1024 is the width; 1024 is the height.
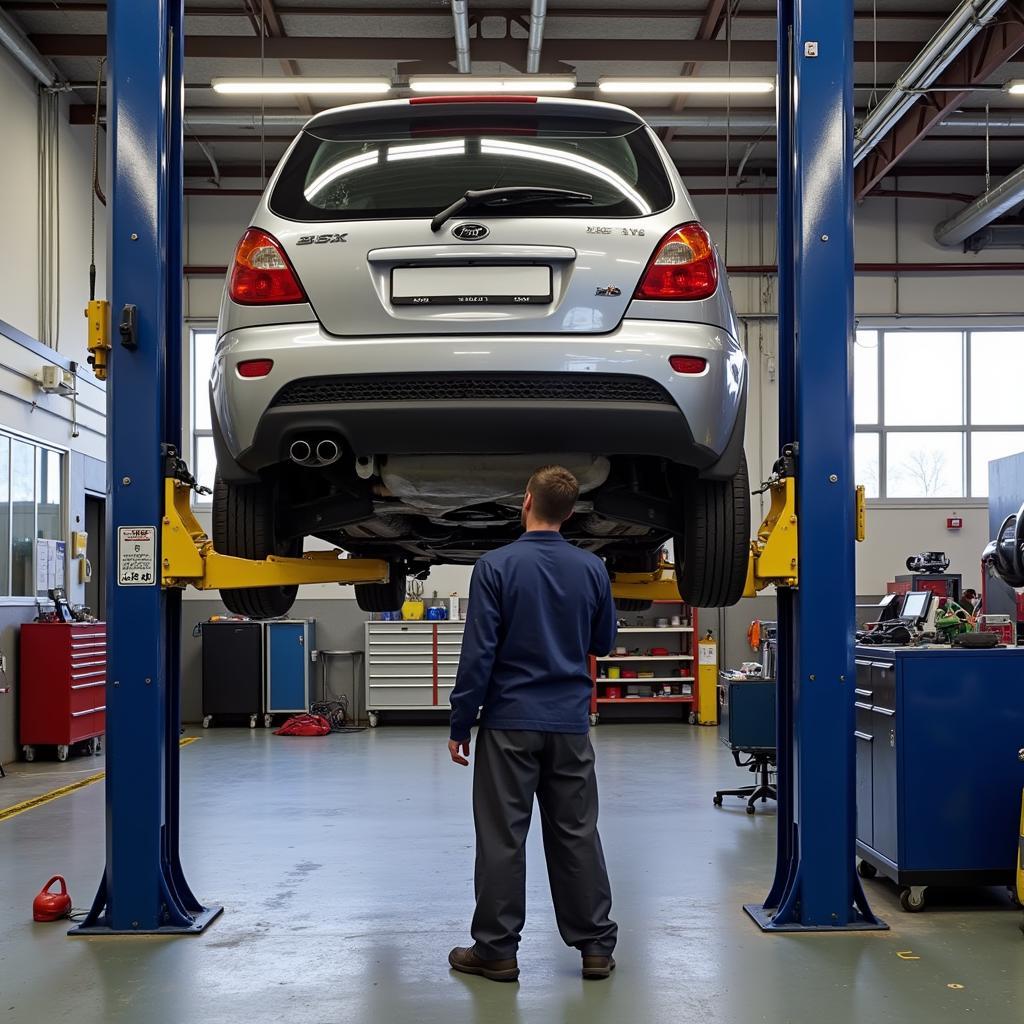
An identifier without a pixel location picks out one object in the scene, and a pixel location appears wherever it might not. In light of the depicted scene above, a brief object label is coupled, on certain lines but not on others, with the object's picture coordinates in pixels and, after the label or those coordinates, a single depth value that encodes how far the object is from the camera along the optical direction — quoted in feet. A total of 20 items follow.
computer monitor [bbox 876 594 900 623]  23.20
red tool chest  28.48
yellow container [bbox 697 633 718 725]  38.63
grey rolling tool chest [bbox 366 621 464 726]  37.83
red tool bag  35.45
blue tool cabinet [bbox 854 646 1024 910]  14.05
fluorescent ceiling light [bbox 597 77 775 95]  25.86
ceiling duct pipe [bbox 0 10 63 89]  29.09
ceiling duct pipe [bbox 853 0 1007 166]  25.75
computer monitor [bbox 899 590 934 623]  18.51
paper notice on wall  30.58
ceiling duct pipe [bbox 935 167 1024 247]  35.19
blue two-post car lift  11.98
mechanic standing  10.36
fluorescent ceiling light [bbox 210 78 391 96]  25.76
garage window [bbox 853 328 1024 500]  41.39
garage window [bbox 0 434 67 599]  28.68
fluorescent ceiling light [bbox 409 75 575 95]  25.35
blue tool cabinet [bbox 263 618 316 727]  37.76
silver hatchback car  9.47
